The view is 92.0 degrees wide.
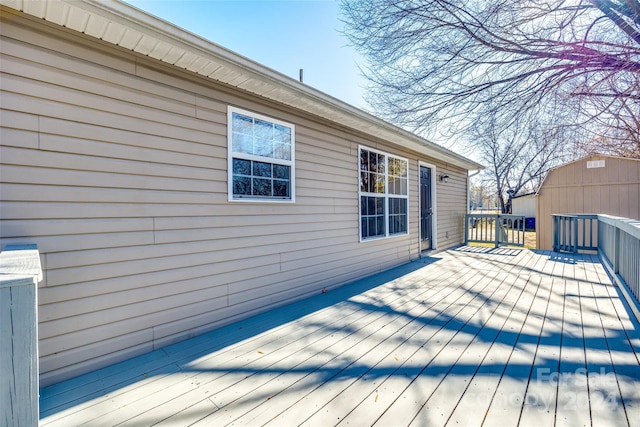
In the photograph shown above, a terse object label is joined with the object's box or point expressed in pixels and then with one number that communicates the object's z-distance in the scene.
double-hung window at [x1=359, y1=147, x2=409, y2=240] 5.10
